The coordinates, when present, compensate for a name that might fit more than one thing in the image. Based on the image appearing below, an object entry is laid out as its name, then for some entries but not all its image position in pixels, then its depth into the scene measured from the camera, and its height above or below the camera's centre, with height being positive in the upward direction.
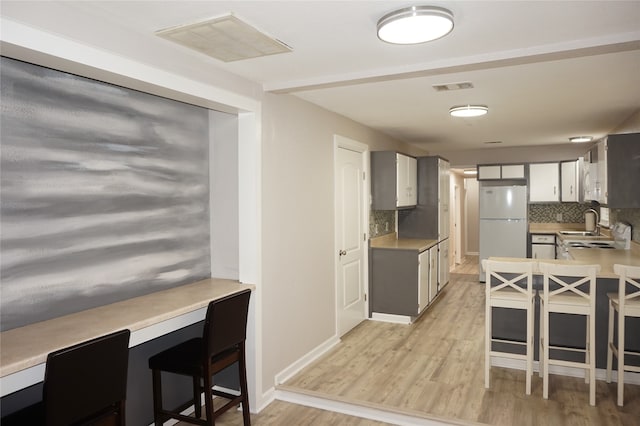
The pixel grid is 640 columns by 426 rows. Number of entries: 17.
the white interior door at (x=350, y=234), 4.79 -0.38
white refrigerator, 7.63 -0.38
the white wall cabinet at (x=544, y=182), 7.68 +0.28
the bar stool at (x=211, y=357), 2.63 -0.94
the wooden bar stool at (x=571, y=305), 3.22 -0.78
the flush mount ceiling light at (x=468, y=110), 4.36 +0.87
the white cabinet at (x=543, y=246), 7.37 -0.78
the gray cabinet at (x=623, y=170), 4.22 +0.26
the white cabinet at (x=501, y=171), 7.85 +0.48
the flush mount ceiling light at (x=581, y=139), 6.76 +0.90
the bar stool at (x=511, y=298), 3.41 -0.76
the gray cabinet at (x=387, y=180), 5.59 +0.26
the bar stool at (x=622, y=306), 3.18 -0.77
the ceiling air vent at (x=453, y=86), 3.57 +0.91
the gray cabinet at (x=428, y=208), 6.56 -0.12
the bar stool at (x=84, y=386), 1.77 -0.76
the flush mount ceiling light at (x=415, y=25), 2.05 +0.83
